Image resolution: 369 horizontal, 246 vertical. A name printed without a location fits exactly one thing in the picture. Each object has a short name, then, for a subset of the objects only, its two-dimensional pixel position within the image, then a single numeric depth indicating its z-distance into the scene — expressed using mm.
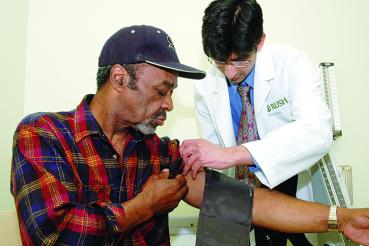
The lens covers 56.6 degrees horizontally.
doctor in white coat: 1278
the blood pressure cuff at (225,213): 1227
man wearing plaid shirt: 997
